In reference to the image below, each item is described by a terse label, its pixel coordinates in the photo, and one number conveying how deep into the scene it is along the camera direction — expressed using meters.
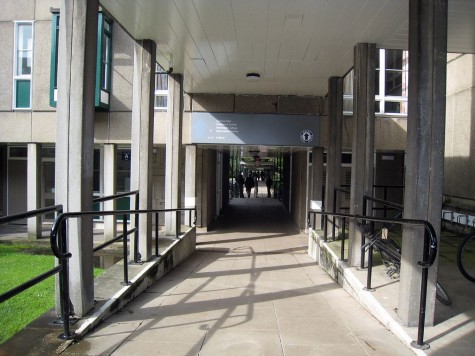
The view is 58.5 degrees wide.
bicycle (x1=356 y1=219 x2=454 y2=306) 4.53
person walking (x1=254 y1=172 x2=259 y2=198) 25.60
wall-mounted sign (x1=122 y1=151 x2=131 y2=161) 13.22
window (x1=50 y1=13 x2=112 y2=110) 10.57
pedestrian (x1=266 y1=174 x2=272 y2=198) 24.93
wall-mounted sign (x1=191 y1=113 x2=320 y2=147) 9.93
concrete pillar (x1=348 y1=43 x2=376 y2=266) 5.58
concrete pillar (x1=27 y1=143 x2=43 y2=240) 11.33
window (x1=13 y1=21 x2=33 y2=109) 11.67
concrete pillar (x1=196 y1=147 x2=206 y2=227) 11.57
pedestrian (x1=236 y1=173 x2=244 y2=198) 25.07
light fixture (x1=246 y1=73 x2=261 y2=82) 8.07
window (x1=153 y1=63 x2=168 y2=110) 10.85
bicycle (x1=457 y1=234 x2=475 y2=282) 4.66
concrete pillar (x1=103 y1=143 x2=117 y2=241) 11.06
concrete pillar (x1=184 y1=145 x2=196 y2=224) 10.48
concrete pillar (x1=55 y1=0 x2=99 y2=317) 3.55
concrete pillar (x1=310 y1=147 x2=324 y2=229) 10.26
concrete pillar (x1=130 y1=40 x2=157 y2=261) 5.82
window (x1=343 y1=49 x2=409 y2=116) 10.47
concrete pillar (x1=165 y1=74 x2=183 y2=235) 8.09
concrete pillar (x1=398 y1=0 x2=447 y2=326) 3.37
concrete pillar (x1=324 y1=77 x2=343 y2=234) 7.60
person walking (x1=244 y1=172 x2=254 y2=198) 24.16
